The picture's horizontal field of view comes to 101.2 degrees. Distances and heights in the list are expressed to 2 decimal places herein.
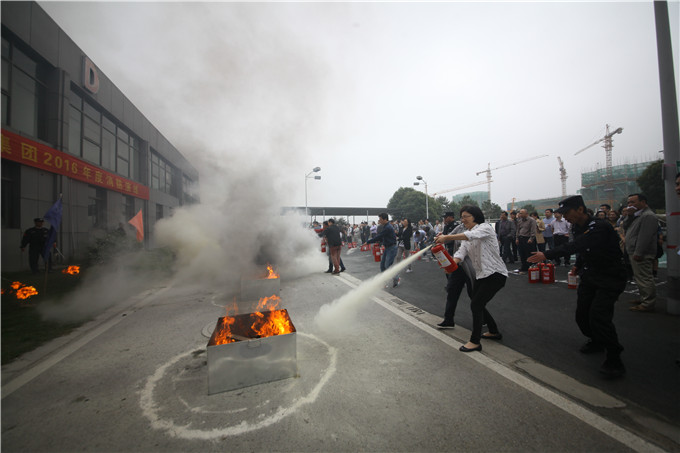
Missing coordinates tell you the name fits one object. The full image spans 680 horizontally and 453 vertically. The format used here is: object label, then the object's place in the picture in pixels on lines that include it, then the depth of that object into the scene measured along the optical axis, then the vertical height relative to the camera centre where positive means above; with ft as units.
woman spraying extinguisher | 10.65 -1.42
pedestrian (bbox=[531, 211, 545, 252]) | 27.89 +0.09
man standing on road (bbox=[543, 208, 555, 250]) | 29.07 +0.39
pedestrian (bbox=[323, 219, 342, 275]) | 29.68 -0.62
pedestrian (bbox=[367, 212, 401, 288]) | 23.13 -0.67
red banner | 29.38 +9.96
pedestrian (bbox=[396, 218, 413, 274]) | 27.22 -0.52
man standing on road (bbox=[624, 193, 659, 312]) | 14.06 -1.08
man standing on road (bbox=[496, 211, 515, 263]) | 29.71 -0.25
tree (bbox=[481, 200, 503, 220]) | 190.91 +15.62
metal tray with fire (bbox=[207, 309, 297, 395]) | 7.96 -3.65
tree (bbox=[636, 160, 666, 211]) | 79.82 +12.82
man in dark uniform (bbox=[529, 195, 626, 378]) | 8.68 -1.55
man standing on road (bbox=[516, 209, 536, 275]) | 26.67 -0.47
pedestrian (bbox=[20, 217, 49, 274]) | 26.23 +0.15
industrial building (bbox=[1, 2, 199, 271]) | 30.07 +14.02
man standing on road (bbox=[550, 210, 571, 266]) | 26.44 +0.03
